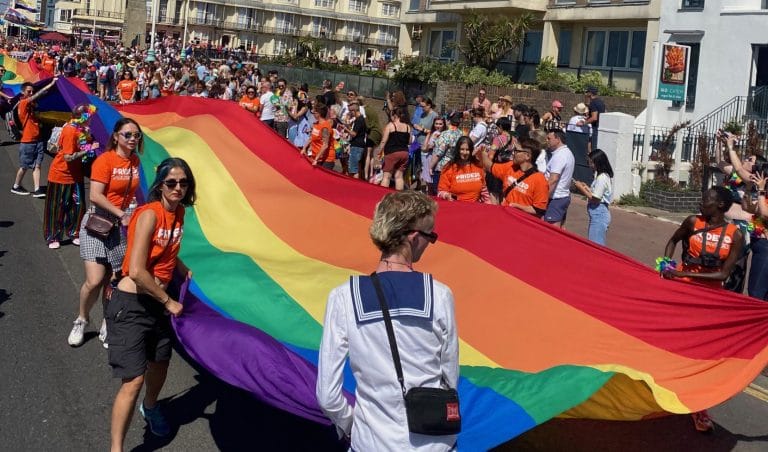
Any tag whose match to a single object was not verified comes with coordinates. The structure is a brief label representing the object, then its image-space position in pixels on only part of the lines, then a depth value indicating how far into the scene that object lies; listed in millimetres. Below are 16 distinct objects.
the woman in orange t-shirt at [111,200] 7027
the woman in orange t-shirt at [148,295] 4988
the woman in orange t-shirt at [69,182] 10148
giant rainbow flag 4520
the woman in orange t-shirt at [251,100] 19016
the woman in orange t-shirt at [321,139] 14484
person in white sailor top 3340
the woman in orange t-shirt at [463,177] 9797
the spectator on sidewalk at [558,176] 9922
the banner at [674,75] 17688
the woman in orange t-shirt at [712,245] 6656
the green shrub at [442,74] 26797
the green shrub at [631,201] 17141
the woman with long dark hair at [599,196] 9398
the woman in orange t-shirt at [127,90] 23578
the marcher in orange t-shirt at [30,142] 13680
